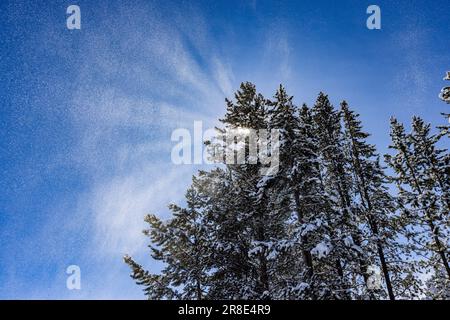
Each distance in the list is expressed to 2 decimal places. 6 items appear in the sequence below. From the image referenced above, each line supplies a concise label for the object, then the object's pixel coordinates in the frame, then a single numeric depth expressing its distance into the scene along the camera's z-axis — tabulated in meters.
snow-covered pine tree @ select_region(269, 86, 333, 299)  12.21
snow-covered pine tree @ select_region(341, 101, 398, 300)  17.03
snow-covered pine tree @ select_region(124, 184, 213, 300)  15.87
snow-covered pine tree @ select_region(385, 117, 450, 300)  18.30
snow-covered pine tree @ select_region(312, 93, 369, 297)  12.21
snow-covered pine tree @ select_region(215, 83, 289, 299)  13.64
